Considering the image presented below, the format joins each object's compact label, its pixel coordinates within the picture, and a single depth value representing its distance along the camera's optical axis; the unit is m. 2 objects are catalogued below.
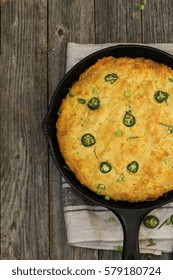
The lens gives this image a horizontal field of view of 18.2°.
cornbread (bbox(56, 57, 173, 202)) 1.88
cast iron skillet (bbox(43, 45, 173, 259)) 1.91
